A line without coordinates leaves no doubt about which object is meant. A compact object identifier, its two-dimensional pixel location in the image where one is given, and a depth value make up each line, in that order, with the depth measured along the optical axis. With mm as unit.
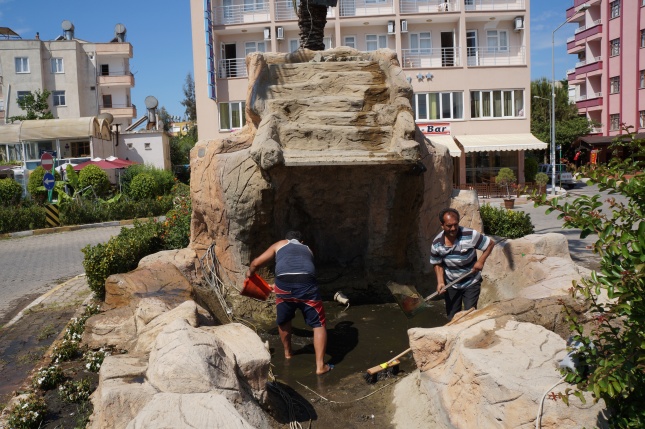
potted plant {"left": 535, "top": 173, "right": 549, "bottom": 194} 28475
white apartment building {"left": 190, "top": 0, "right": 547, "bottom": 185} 32656
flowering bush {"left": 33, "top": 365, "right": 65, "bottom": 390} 5980
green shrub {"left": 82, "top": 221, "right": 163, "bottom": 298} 9195
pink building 38125
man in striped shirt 6738
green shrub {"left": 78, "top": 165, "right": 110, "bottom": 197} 26844
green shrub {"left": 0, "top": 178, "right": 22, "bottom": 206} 24203
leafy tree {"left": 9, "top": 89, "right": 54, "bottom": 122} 41203
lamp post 29097
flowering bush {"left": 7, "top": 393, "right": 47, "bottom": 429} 5109
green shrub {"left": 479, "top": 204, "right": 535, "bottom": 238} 12109
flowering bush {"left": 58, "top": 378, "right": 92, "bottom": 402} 5734
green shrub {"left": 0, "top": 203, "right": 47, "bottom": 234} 21328
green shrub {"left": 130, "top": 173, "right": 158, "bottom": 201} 27578
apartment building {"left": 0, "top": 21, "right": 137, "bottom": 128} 44719
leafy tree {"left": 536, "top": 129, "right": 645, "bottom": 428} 3539
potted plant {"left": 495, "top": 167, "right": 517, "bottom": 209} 26792
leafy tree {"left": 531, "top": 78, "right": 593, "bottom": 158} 41222
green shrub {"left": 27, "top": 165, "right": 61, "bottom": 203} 26109
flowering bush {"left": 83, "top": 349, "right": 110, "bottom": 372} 6434
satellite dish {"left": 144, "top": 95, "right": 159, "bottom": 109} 40825
